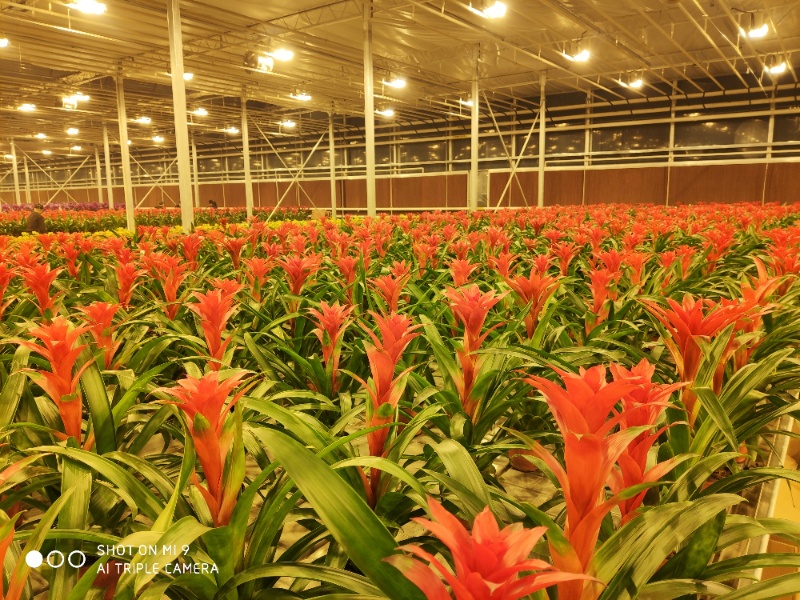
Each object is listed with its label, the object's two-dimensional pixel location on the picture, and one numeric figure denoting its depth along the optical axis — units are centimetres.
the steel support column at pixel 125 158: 1234
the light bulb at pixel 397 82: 1271
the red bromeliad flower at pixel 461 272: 251
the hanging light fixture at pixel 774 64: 1350
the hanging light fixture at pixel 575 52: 1167
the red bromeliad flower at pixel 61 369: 128
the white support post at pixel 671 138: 1828
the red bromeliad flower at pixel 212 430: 97
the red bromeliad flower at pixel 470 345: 162
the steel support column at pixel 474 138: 1397
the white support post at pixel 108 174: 2125
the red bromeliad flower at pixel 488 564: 54
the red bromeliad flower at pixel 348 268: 287
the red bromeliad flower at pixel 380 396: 119
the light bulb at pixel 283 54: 1047
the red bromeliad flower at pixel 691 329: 142
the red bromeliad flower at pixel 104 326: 170
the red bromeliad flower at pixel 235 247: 366
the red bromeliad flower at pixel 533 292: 225
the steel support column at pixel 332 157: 2122
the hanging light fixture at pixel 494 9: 864
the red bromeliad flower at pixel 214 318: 167
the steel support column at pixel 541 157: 1769
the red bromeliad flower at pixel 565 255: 317
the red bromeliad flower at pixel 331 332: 177
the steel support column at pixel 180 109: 808
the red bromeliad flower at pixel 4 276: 235
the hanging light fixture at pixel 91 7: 750
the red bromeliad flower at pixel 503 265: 277
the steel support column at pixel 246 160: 1645
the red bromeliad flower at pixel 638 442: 90
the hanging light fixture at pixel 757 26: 1023
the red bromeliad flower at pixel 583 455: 76
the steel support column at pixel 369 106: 1024
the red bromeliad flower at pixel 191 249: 353
